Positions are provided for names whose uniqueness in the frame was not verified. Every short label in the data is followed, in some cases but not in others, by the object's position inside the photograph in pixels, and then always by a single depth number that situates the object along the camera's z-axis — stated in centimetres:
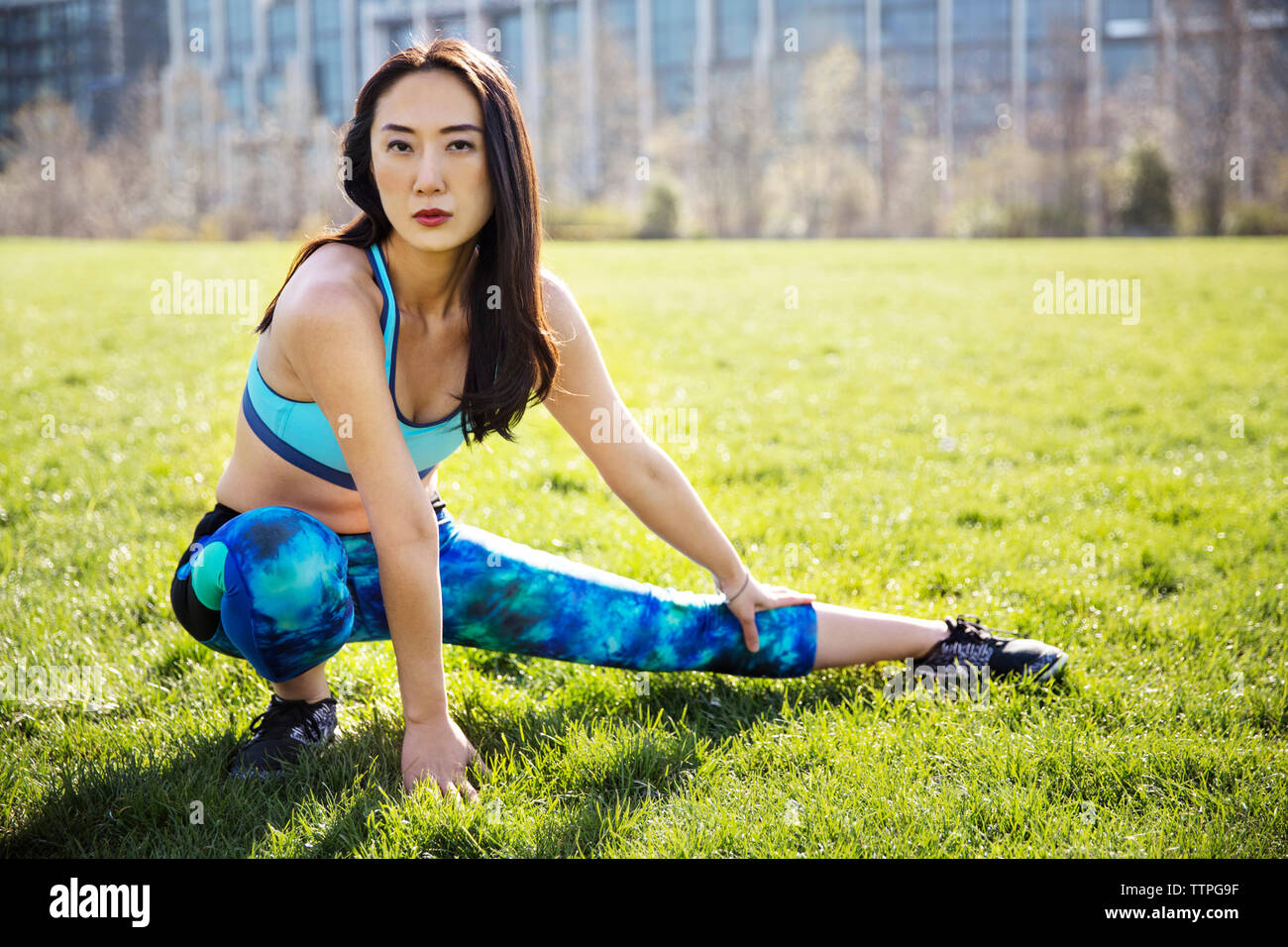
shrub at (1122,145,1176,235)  2635
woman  217
